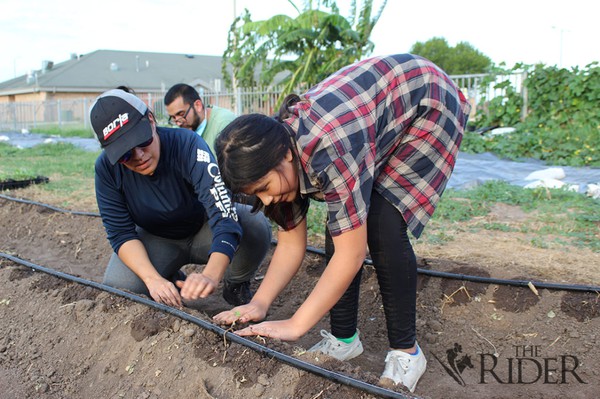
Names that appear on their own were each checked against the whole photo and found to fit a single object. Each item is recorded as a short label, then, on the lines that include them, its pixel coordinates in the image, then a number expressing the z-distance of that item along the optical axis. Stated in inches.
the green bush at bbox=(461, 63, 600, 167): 335.0
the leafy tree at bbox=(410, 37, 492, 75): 1806.1
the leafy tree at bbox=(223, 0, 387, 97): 453.5
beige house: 1272.1
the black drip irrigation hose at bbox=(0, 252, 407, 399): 69.5
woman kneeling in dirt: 97.1
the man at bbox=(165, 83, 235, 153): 159.0
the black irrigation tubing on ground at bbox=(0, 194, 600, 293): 111.9
